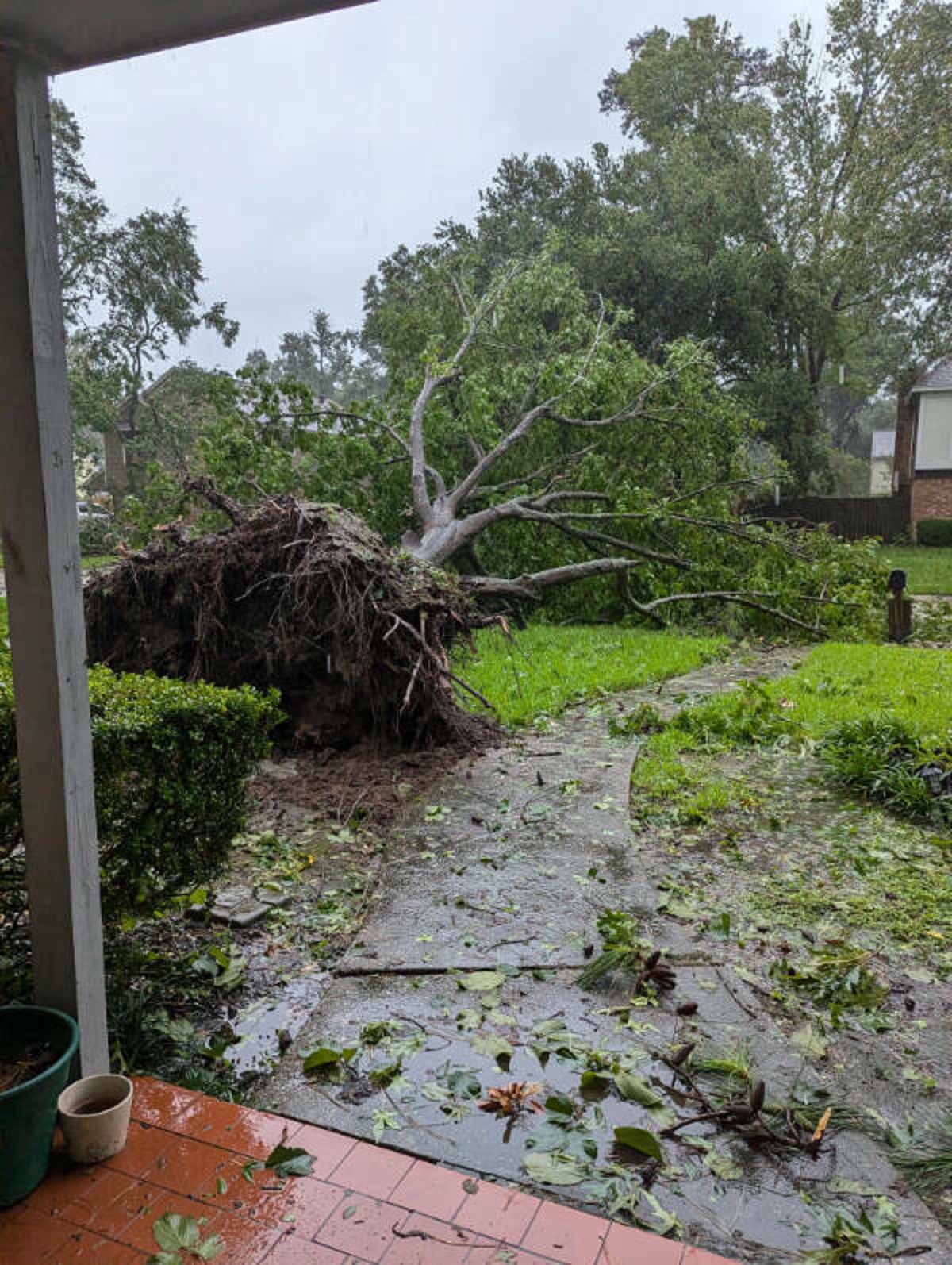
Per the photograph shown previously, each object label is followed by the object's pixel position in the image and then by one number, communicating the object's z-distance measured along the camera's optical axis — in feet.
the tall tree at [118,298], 52.42
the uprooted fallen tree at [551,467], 27.27
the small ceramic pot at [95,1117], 5.65
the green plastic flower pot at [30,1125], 5.25
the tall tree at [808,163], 57.31
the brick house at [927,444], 67.87
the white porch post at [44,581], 5.24
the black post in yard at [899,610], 28.17
